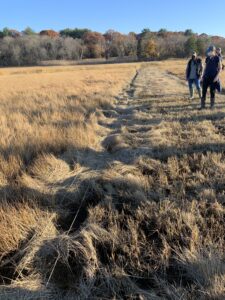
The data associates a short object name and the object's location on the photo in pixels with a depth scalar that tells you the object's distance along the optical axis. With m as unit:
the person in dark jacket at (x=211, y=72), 10.59
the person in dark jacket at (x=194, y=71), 13.31
